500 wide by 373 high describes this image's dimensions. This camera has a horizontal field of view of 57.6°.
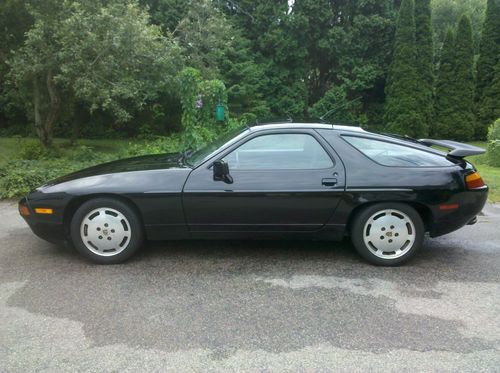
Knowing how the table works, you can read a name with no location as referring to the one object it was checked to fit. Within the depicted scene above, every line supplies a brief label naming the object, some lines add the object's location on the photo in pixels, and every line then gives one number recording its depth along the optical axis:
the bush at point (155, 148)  9.12
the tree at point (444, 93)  20.91
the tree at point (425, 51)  20.59
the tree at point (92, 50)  9.02
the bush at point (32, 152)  10.60
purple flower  9.76
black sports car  4.12
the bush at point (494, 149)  12.07
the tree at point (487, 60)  21.20
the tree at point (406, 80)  20.27
